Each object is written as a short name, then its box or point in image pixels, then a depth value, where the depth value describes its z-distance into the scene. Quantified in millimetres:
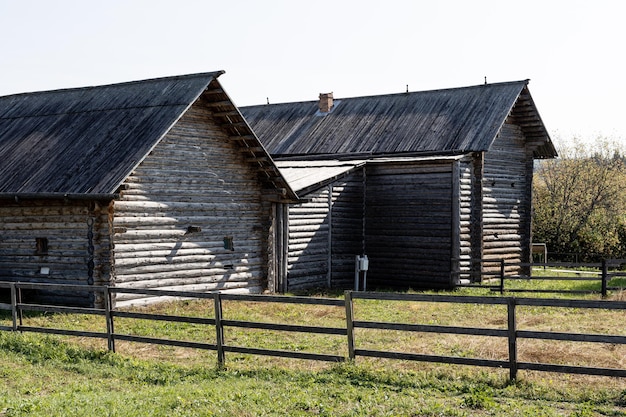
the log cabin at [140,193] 19594
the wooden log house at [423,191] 26594
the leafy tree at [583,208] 41375
